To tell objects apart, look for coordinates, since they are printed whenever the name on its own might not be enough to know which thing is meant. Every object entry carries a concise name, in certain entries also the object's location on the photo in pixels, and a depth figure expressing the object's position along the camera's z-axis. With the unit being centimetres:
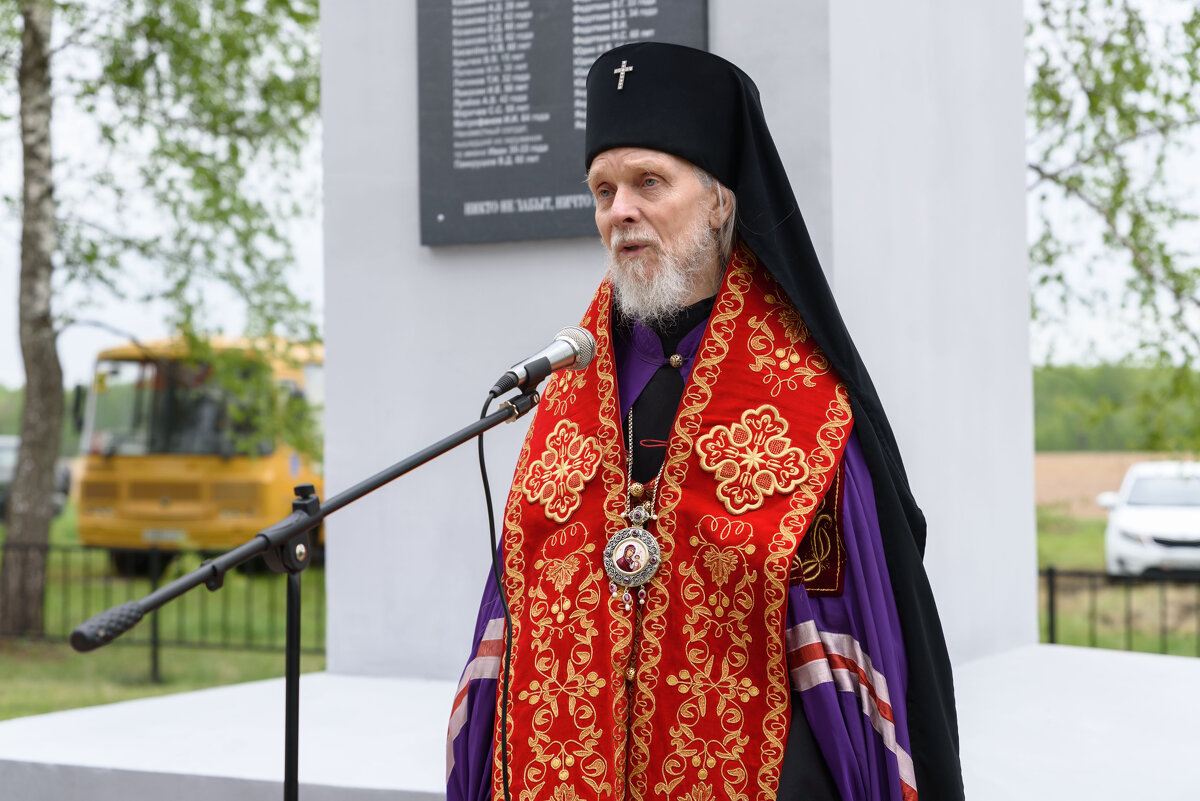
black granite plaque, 375
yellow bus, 1380
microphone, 197
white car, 1098
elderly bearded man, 214
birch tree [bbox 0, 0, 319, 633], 944
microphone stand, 167
